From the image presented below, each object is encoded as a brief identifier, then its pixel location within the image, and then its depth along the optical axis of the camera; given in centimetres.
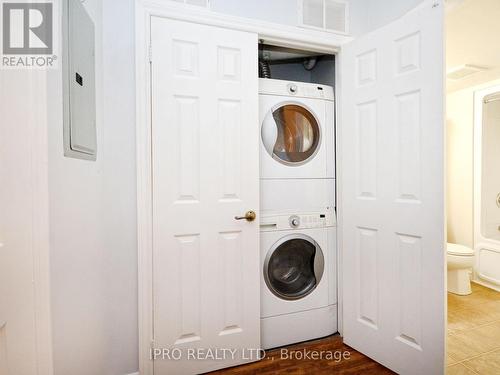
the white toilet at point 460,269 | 275
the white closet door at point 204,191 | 162
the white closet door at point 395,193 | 146
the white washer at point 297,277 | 192
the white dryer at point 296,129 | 192
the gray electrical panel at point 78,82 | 119
